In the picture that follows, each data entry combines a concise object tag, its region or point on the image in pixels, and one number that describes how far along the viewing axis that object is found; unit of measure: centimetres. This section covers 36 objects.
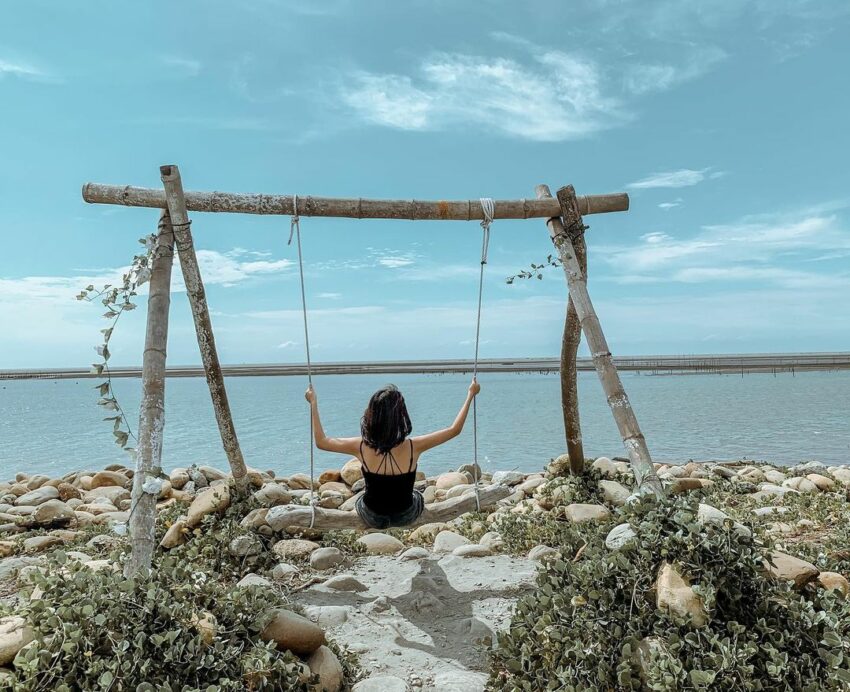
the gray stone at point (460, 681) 355
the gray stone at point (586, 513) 633
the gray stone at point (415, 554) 612
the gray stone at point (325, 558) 593
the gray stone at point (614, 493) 703
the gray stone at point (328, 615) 442
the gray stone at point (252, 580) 512
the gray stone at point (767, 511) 724
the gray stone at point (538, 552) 573
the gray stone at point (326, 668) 350
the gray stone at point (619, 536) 360
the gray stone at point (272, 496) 641
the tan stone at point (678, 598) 311
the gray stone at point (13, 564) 597
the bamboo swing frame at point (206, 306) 439
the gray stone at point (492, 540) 615
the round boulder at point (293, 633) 346
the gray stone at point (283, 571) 559
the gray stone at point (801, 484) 843
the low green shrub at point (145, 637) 290
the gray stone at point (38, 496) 865
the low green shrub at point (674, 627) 296
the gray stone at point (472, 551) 597
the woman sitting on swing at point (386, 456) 525
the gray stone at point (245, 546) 581
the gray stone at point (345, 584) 527
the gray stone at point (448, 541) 638
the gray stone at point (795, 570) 369
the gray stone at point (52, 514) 740
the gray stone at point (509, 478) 978
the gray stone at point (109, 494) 905
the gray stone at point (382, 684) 354
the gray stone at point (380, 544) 645
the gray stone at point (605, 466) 773
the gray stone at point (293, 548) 612
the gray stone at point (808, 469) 1012
